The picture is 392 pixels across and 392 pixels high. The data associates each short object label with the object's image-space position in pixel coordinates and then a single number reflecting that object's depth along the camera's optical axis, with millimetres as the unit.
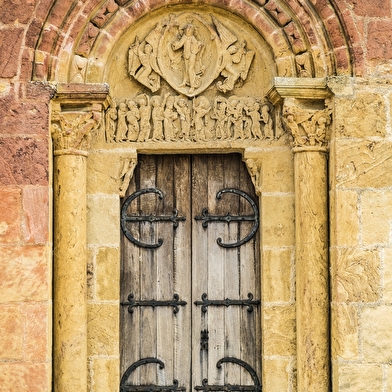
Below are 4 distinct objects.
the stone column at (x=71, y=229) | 10734
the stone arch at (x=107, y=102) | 10742
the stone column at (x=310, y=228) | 10734
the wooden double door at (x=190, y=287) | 11461
